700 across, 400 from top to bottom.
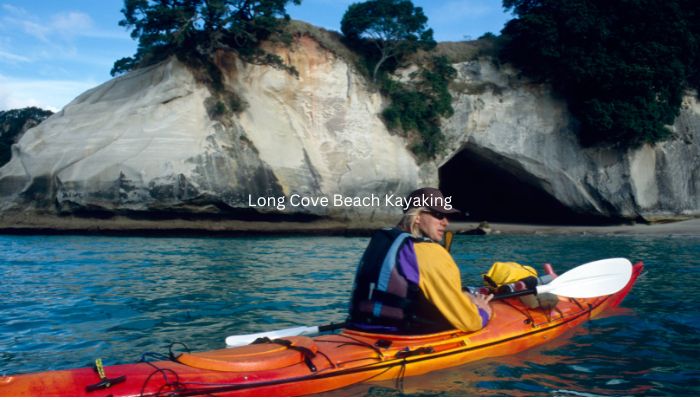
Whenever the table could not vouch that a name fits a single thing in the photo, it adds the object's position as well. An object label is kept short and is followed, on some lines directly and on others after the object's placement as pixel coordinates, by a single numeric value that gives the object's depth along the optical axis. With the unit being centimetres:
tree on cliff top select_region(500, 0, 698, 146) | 2302
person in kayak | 441
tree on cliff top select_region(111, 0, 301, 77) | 2045
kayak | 361
